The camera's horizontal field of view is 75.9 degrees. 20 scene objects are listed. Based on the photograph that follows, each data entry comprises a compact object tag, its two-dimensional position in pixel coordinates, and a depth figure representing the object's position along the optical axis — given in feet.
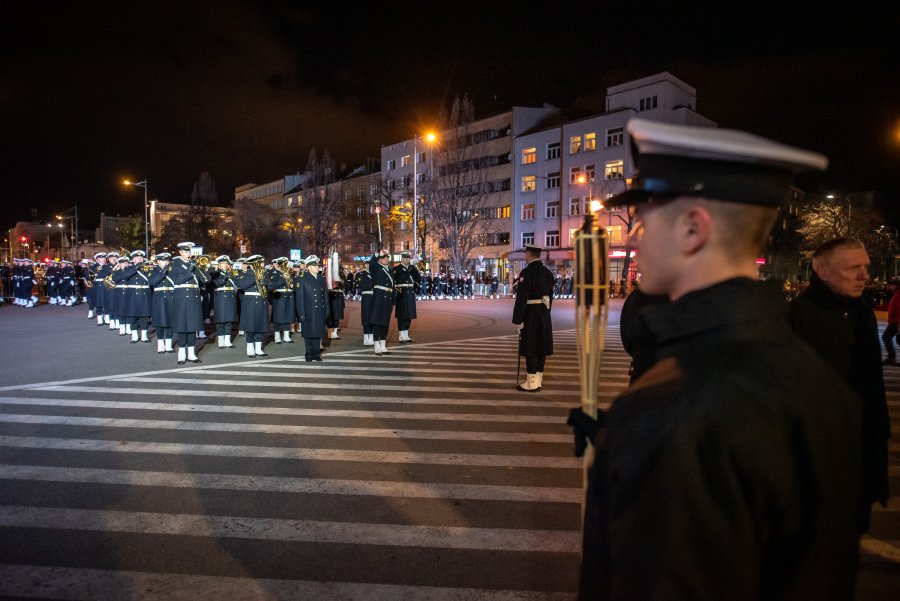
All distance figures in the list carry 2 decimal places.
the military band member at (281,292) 47.52
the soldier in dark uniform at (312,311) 40.70
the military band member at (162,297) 41.19
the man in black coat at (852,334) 12.18
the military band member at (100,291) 64.18
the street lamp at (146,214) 120.57
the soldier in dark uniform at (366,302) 47.55
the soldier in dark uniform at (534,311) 29.94
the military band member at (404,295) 51.57
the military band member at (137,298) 50.83
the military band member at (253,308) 42.98
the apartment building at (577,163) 161.07
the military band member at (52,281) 103.78
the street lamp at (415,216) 141.28
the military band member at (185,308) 39.32
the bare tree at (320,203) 219.20
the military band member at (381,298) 45.11
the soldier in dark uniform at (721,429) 3.60
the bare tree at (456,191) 181.06
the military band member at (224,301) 46.37
